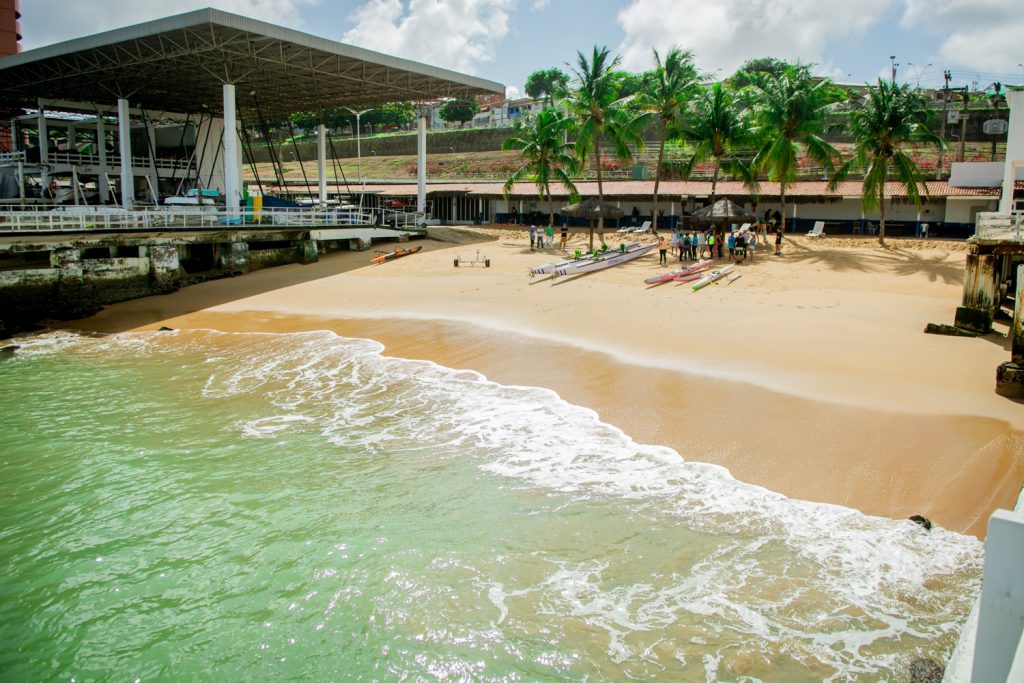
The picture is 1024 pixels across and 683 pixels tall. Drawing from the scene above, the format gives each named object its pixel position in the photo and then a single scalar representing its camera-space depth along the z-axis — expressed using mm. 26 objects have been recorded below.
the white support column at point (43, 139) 36469
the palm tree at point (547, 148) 34844
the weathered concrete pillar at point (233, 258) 26969
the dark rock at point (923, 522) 7676
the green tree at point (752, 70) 83975
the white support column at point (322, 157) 37575
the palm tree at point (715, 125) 31453
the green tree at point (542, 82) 111188
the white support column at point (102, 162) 37906
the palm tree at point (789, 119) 30062
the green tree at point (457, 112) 91625
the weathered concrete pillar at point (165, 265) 24094
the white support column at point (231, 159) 28781
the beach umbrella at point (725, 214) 26453
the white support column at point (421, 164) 38188
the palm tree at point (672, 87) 31812
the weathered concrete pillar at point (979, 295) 15695
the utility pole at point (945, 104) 43353
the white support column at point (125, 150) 34531
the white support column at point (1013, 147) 24016
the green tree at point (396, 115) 92375
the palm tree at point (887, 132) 28406
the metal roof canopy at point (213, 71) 27047
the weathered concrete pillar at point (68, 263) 21484
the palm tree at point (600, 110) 31969
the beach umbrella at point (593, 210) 30531
